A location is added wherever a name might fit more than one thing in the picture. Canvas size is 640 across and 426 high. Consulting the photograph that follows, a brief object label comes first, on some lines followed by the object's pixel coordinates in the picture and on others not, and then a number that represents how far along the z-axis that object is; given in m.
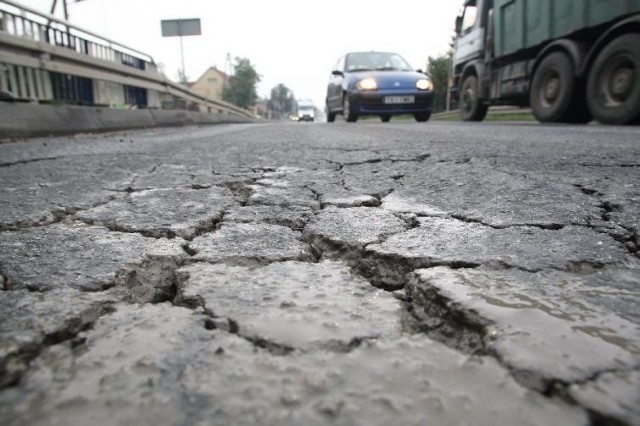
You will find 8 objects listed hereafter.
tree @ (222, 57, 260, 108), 54.75
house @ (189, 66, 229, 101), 63.53
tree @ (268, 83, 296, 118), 81.56
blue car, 8.52
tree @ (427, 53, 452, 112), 29.41
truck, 5.12
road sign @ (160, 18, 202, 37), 19.59
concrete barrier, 4.49
